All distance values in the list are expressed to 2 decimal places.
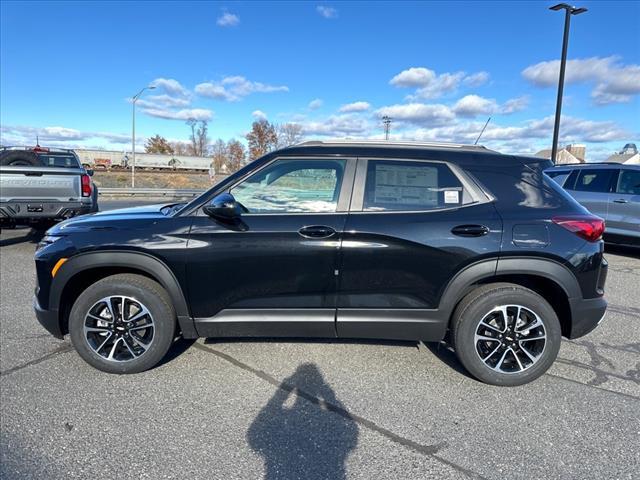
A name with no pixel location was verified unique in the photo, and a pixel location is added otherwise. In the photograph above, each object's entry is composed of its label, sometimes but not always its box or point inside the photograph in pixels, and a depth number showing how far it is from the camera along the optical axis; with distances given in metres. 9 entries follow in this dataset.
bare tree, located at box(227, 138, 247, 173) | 75.97
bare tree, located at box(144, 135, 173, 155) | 81.31
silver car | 7.58
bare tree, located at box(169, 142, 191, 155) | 88.81
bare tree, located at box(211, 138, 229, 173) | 76.02
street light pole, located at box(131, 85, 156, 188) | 31.41
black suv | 2.97
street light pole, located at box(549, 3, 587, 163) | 13.09
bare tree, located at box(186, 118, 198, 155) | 80.69
